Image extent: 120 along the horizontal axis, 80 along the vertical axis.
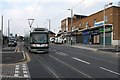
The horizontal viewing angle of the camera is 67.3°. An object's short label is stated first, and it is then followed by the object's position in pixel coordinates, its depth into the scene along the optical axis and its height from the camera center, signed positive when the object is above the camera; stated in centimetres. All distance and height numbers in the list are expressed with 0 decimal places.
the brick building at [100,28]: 2097 +300
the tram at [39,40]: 1105 -5
